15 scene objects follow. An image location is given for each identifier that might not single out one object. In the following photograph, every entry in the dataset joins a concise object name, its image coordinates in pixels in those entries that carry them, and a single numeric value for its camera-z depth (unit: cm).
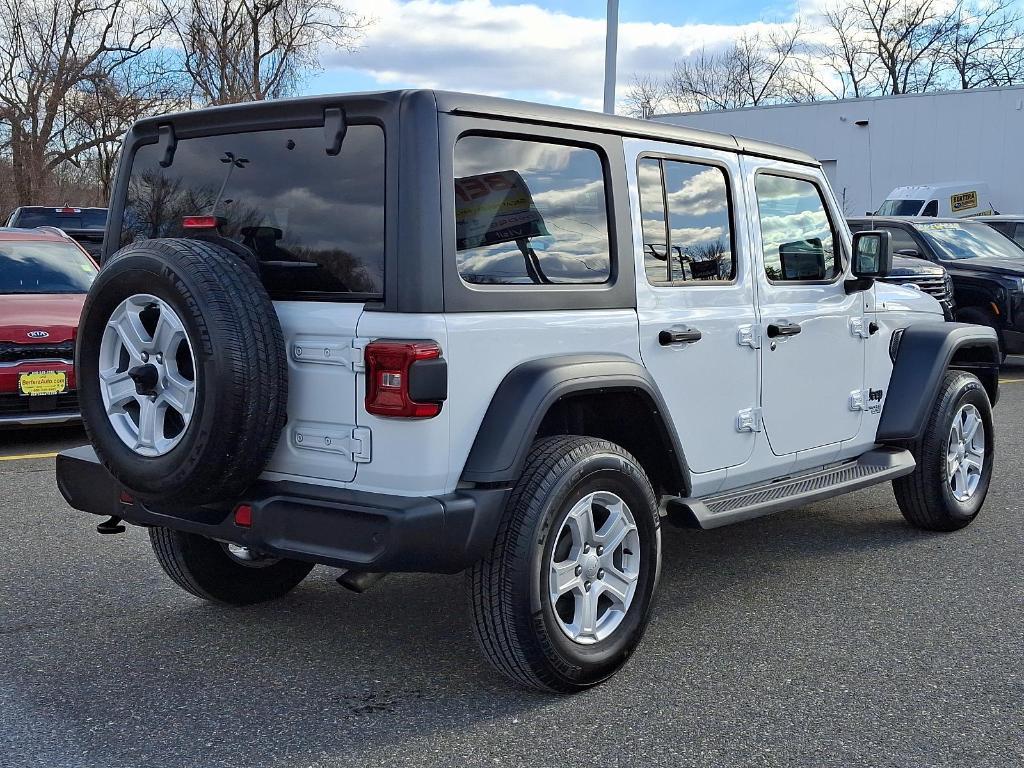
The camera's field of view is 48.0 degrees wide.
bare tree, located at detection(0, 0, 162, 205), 3875
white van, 2386
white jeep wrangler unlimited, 348
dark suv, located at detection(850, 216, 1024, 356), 1264
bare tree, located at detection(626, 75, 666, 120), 5673
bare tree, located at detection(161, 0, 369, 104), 3906
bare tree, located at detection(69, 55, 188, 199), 3925
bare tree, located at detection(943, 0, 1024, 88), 4959
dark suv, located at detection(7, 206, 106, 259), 1861
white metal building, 2623
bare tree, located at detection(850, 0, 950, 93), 5185
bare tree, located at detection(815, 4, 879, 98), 5469
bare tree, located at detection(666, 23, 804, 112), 5869
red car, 808
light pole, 1364
